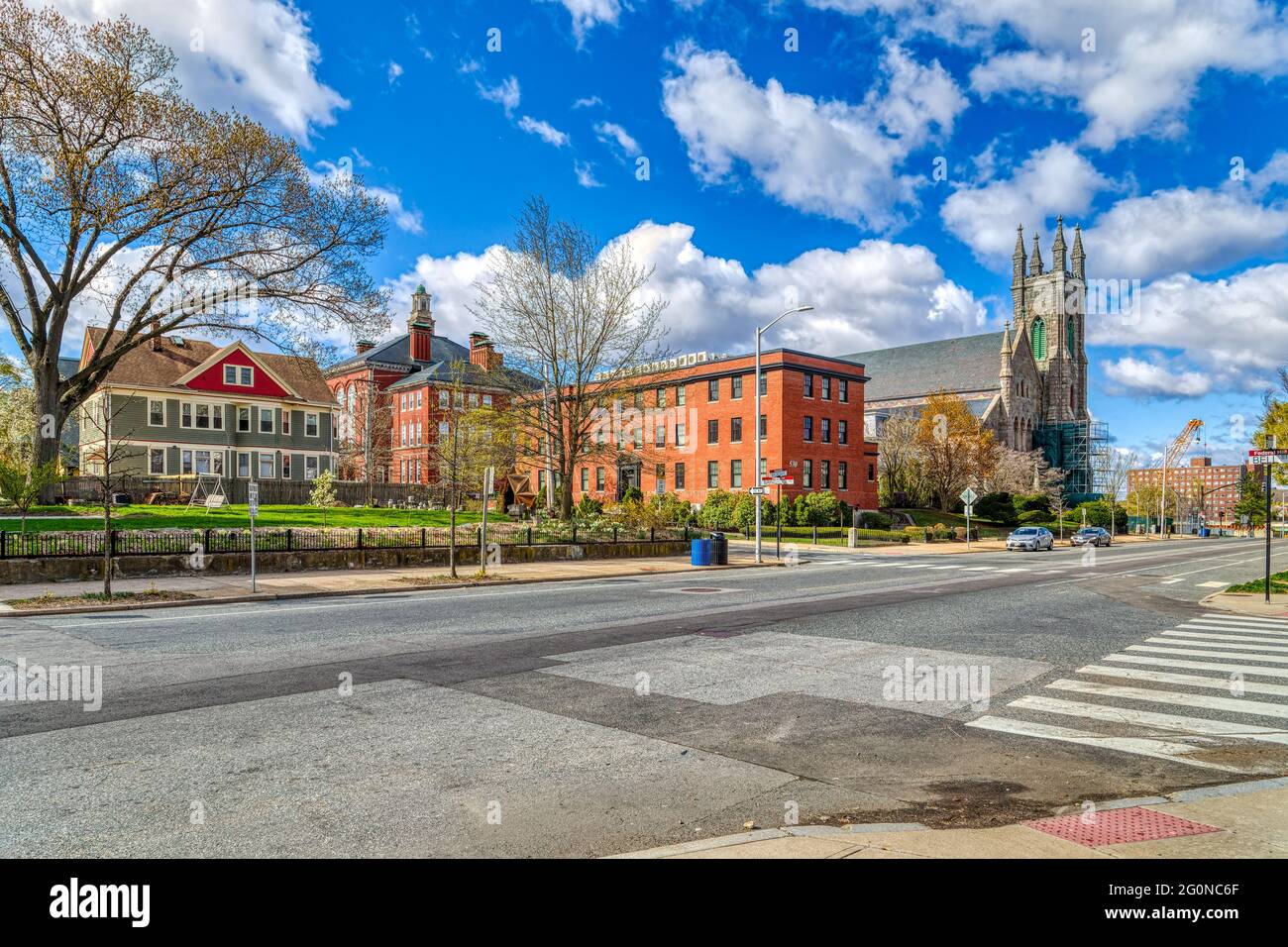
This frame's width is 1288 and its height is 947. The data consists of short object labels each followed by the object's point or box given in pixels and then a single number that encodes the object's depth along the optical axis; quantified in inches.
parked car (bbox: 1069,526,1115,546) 2395.4
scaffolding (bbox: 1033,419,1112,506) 4055.1
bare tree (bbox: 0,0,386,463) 1061.1
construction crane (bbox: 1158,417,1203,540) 3508.9
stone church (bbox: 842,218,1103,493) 3668.8
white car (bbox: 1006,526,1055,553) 1966.0
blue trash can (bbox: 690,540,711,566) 1222.9
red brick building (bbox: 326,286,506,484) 3058.6
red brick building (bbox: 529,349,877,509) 2219.5
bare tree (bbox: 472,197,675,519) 1449.3
